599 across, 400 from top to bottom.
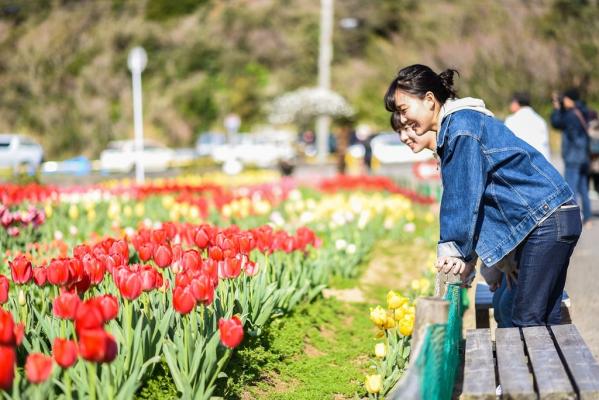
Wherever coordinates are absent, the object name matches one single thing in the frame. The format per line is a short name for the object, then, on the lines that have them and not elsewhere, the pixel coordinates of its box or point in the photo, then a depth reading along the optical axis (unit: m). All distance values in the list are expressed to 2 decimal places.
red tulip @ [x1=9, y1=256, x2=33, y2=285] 3.63
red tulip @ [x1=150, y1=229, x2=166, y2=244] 4.51
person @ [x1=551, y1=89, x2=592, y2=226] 9.60
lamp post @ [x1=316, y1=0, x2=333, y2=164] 32.19
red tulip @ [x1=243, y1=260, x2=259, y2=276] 3.99
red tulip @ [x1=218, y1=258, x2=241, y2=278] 3.73
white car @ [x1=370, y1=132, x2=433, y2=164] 34.34
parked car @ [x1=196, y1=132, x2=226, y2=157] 38.12
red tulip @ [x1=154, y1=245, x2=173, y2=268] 3.85
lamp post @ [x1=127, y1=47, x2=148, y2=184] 15.48
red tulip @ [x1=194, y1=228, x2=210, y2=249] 4.38
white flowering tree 31.89
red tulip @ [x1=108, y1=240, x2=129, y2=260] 3.90
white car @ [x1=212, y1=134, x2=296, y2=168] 34.22
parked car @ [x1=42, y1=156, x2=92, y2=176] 29.03
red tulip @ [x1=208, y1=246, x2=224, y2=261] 3.98
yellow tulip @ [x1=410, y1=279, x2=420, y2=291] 4.93
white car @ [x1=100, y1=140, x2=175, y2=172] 31.44
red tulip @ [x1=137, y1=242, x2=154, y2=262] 4.06
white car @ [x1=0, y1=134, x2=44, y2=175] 29.76
